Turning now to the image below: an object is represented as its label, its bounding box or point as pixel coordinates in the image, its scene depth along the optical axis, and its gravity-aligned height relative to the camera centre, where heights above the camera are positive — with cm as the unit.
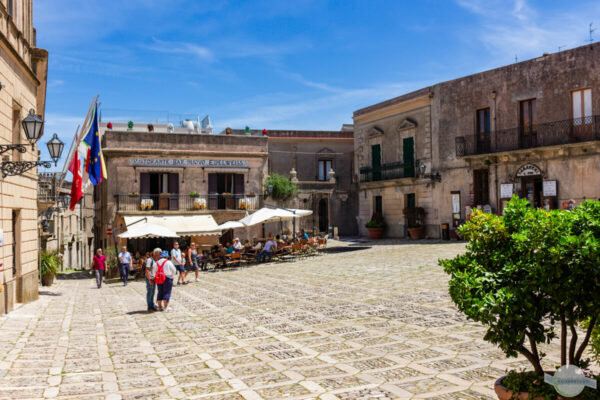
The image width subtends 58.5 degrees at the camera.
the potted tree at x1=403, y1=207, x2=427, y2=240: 2688 -42
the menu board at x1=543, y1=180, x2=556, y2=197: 2112 +84
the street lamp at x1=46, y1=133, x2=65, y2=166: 1155 +152
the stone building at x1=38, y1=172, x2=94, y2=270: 1952 -41
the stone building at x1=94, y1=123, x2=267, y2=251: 2688 +192
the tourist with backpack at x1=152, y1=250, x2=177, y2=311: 1146 -135
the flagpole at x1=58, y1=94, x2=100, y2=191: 1487 +233
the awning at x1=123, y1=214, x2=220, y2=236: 2358 -33
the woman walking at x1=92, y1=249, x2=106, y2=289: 1809 -168
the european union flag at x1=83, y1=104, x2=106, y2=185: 1602 +193
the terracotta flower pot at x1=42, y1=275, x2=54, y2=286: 1756 -203
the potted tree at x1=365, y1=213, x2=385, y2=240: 2950 -80
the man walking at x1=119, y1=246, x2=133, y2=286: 1859 -164
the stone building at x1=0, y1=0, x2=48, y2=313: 1145 +156
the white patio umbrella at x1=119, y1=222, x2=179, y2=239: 1891 -54
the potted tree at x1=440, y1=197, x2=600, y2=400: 351 -49
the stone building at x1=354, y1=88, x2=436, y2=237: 2758 +305
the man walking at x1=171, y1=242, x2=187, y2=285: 1595 -137
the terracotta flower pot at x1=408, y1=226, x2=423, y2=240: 2681 -102
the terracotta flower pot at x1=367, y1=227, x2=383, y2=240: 2950 -113
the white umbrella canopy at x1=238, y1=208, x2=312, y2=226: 2172 -5
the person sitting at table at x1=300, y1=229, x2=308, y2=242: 2362 -104
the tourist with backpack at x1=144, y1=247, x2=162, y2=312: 1159 -153
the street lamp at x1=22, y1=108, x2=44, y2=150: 1077 +186
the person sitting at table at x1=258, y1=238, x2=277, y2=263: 2209 -147
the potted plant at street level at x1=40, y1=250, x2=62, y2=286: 1742 -161
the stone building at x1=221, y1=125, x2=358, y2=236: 3416 +323
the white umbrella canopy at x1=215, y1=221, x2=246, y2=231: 2258 -42
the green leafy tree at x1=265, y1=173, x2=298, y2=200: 2988 +152
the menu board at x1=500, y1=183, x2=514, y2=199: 2293 +87
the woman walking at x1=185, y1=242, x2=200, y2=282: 1780 -140
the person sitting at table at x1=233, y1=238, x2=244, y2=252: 2200 -128
